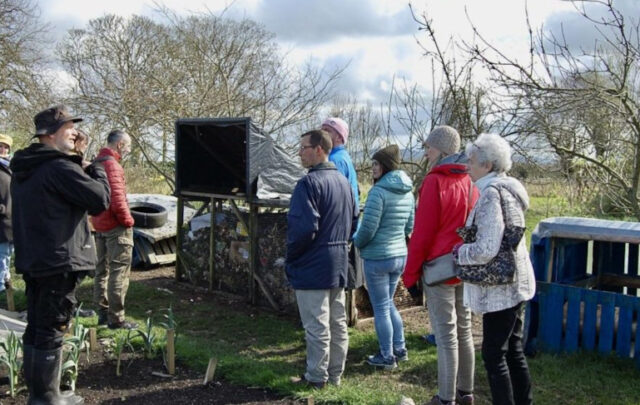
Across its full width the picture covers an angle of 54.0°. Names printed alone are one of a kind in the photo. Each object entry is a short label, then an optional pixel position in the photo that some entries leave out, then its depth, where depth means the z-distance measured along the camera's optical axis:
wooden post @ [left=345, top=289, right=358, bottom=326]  6.29
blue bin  5.05
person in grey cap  3.86
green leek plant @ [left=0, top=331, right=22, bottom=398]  4.07
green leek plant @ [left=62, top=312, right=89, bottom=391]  4.18
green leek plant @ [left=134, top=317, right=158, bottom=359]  4.83
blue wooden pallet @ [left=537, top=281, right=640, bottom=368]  5.03
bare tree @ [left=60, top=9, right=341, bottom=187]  11.12
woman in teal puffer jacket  4.84
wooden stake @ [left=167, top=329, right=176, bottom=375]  4.61
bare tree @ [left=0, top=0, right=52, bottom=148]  16.77
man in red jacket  5.59
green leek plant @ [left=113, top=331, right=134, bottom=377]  4.59
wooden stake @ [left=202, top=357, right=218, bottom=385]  4.38
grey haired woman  3.46
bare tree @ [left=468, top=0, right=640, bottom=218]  5.03
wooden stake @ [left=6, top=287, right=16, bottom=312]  6.79
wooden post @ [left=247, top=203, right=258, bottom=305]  7.21
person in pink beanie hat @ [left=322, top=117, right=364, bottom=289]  5.34
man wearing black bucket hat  3.73
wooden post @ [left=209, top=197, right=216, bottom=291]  7.82
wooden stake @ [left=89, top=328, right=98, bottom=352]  5.07
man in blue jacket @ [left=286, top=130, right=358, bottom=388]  4.15
